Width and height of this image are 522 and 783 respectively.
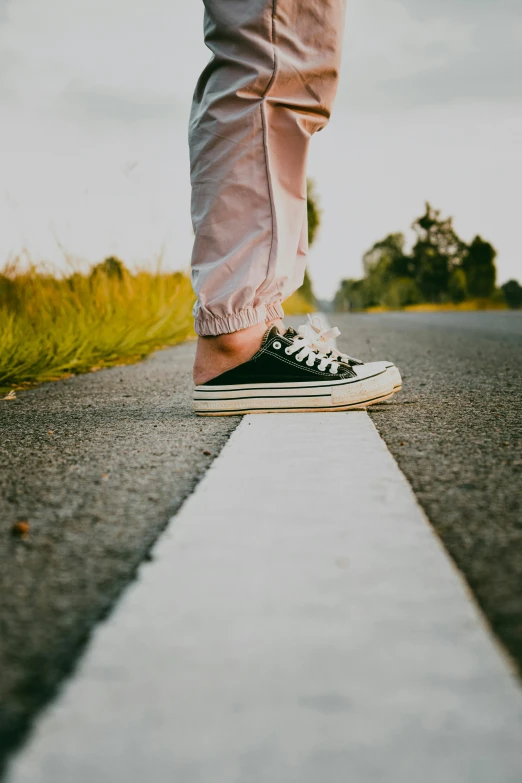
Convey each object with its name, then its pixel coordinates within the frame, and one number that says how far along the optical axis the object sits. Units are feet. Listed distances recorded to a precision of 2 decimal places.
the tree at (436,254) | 262.26
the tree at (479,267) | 266.77
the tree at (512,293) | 291.58
